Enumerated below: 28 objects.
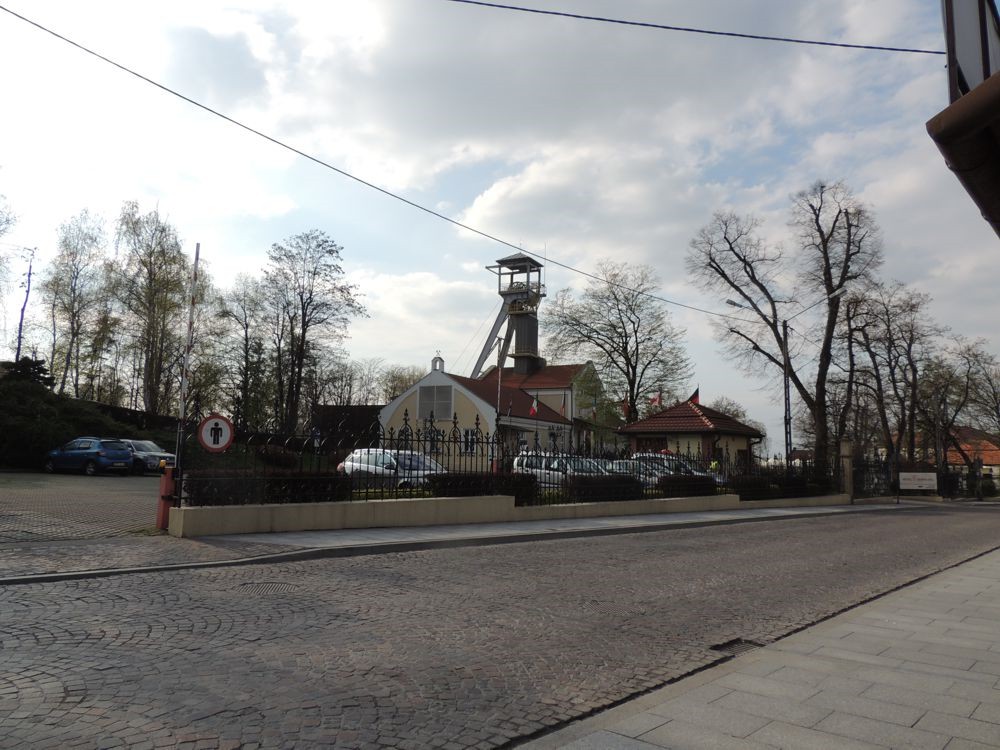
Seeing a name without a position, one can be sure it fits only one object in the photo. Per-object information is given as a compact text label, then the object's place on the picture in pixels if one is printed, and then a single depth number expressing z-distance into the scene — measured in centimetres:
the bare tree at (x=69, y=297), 4403
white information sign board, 3831
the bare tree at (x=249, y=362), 4331
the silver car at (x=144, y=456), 3025
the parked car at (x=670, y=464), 2356
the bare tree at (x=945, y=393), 5253
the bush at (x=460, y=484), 1650
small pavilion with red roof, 3659
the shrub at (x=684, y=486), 2362
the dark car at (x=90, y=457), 2880
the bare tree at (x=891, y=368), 4353
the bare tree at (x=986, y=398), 5662
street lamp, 3143
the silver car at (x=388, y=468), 1492
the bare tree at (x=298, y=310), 4206
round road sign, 1202
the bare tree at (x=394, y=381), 8319
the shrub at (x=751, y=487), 2762
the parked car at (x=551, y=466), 1903
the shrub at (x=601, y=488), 2011
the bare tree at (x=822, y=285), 3749
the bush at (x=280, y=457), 1323
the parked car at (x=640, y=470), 2162
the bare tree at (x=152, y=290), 4325
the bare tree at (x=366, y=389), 8106
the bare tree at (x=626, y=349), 4600
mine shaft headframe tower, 7181
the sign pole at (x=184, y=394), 1216
